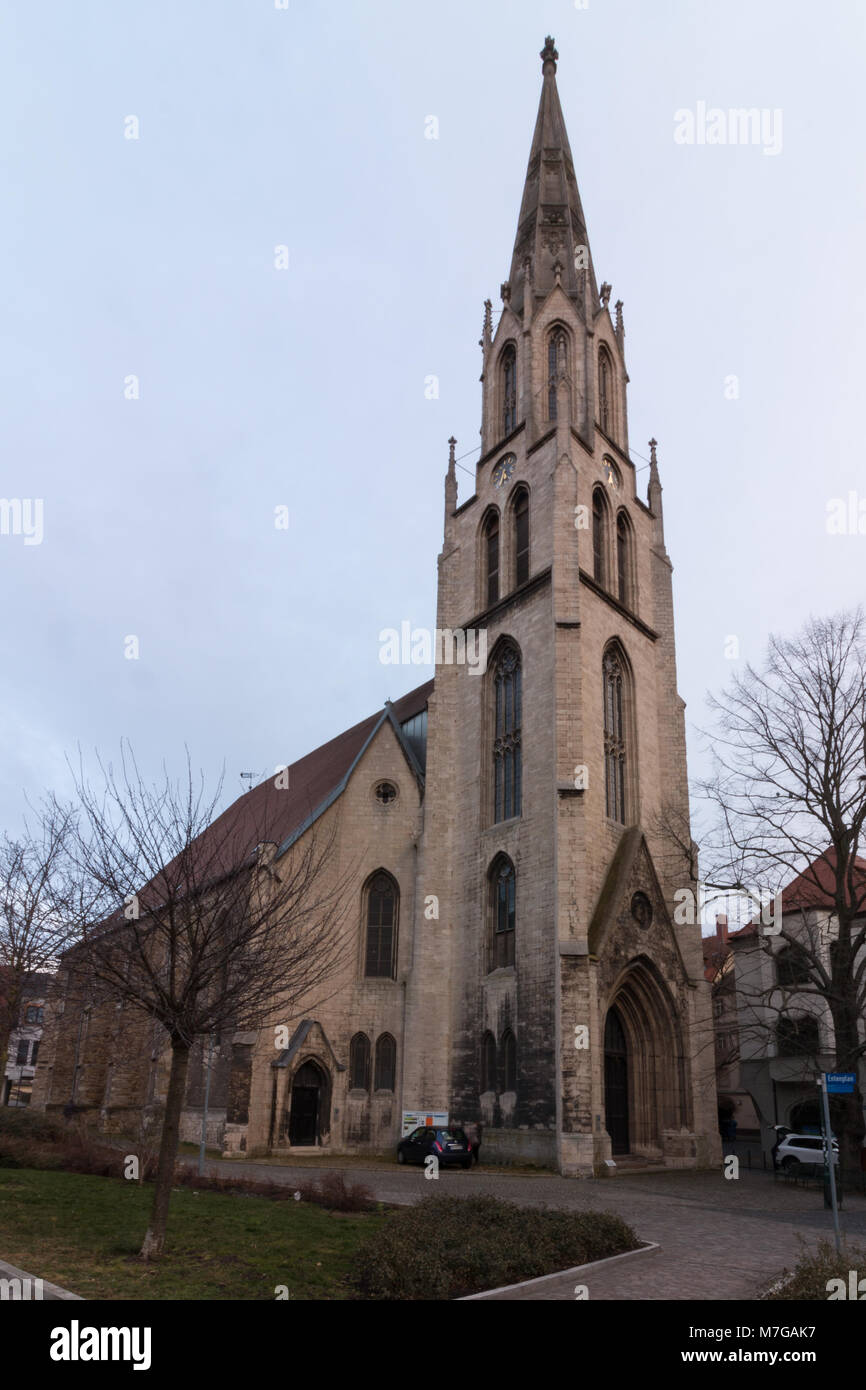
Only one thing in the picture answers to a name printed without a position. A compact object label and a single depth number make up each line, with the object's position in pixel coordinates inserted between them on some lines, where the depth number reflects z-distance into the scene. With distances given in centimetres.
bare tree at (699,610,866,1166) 2166
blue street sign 1313
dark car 2373
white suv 2852
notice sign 2683
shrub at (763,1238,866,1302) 762
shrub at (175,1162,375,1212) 1393
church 2538
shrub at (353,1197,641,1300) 855
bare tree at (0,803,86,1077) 2206
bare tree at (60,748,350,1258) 1072
